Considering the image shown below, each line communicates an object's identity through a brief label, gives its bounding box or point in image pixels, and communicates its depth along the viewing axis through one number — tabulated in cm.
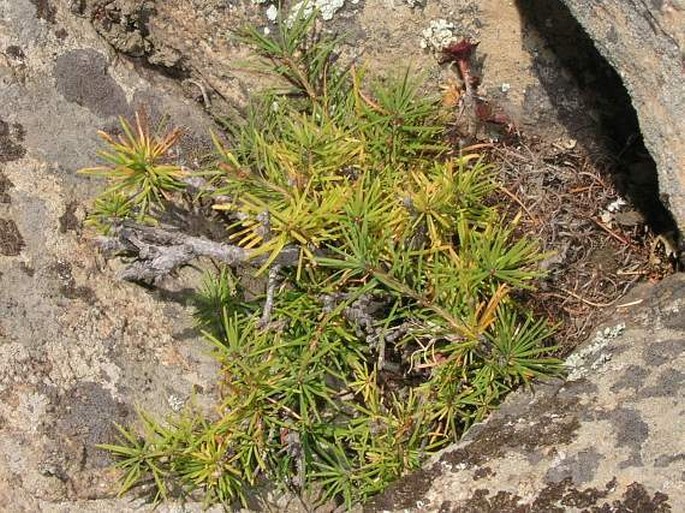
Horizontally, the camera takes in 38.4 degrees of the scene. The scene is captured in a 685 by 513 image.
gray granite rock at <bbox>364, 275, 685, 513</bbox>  219
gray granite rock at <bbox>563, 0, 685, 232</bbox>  227
